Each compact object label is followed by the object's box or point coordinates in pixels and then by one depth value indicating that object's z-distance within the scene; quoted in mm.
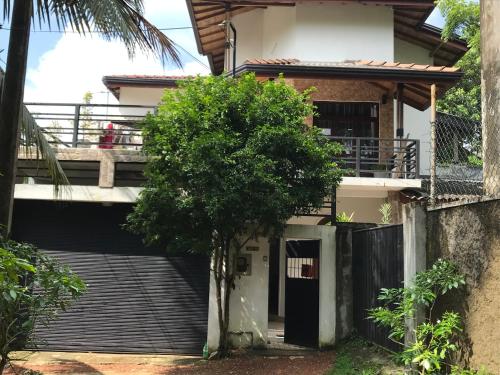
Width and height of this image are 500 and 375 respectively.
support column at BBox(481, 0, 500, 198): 4844
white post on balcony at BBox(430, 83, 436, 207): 6418
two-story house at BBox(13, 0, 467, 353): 10039
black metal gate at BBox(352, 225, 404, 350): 7168
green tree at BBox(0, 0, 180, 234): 5832
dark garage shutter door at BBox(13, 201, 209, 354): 10125
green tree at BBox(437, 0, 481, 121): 14125
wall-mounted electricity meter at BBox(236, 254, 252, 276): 9769
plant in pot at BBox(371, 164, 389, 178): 12560
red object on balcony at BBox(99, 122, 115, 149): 10823
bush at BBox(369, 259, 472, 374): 5027
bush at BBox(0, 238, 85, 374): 5090
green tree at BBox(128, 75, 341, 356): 7816
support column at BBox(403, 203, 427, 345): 5938
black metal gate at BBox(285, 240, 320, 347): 9766
